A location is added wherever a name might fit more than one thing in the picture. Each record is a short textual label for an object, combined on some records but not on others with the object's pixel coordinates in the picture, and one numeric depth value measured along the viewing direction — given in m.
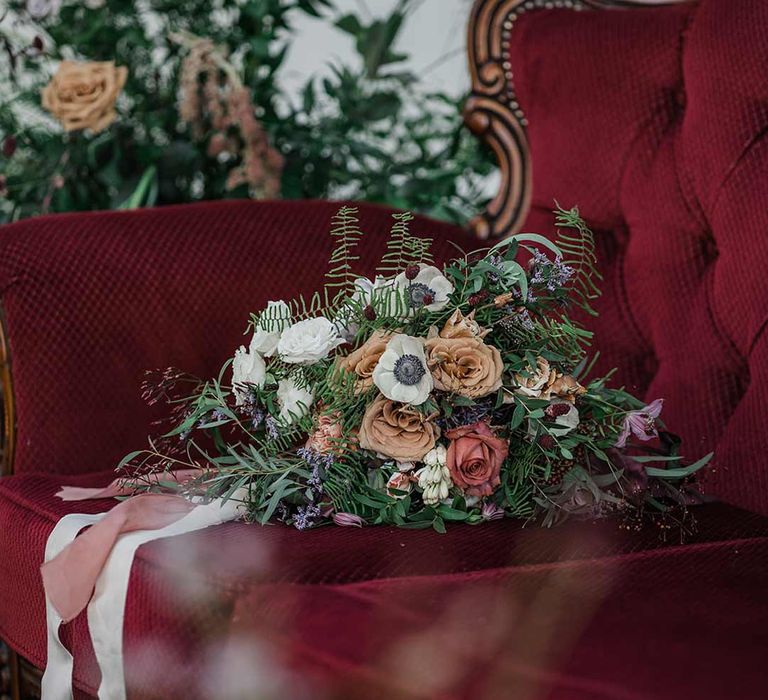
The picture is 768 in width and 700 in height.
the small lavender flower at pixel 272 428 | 2.08
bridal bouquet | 2.02
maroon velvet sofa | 1.75
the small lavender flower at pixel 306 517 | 2.00
